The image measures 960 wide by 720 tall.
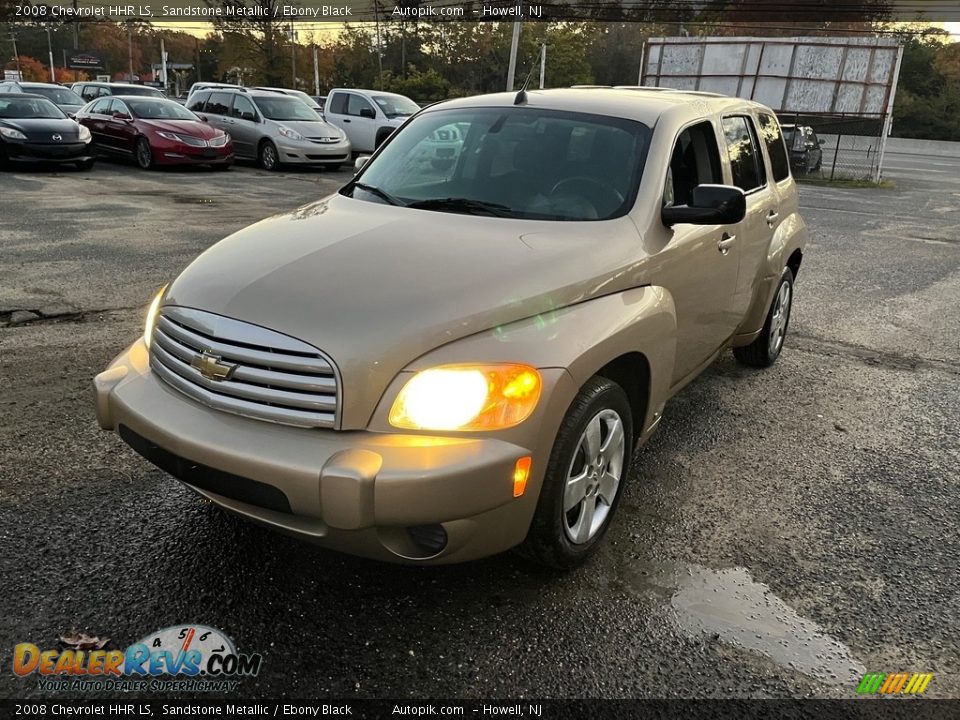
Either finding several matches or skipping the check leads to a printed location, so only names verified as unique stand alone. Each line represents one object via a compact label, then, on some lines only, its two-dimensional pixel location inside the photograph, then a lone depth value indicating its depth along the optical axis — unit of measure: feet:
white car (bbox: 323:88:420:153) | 60.54
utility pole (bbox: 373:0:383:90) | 162.91
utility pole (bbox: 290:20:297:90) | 174.91
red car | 51.49
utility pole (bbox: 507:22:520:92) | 92.58
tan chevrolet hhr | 7.54
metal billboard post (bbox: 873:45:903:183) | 64.43
